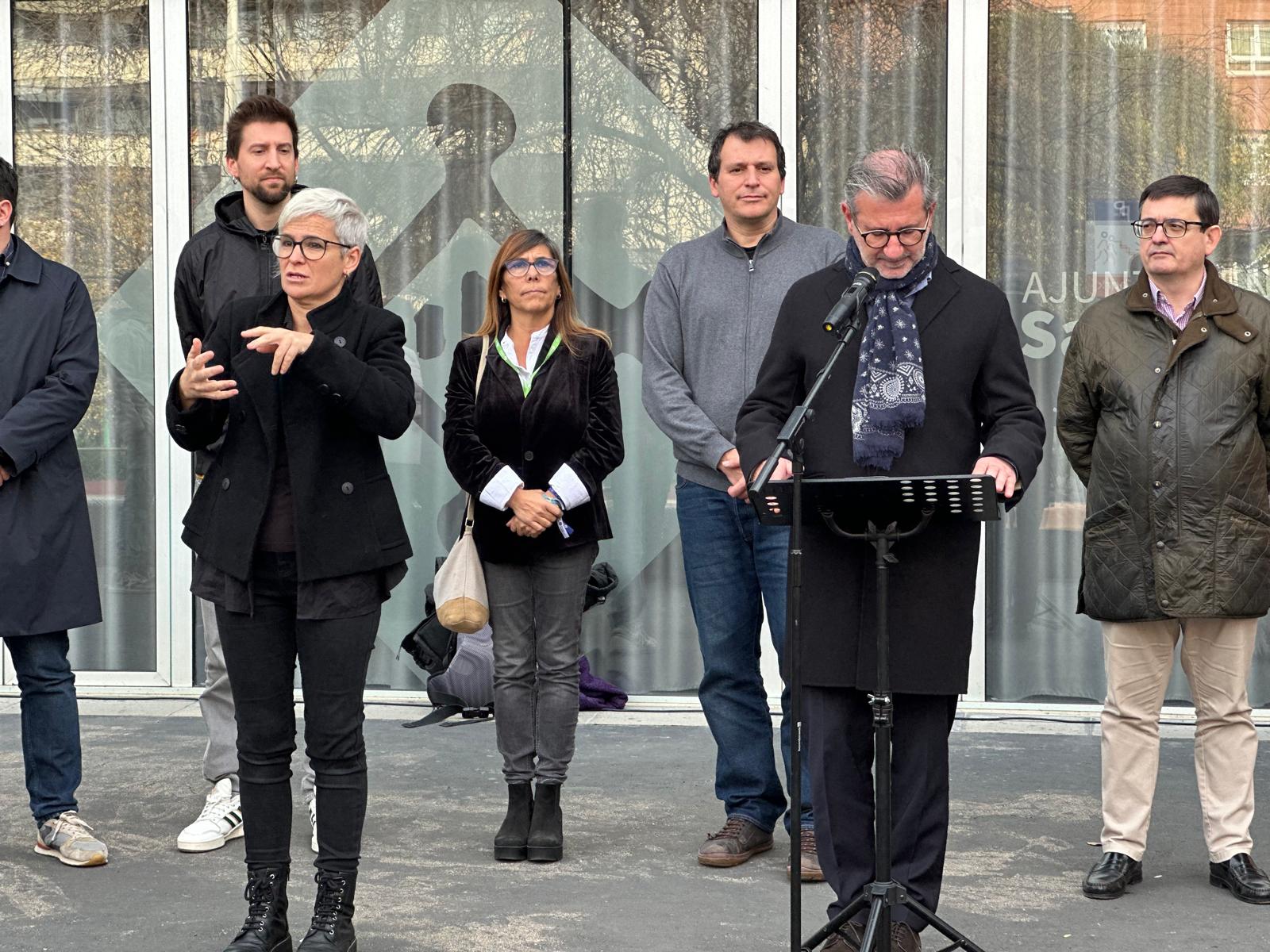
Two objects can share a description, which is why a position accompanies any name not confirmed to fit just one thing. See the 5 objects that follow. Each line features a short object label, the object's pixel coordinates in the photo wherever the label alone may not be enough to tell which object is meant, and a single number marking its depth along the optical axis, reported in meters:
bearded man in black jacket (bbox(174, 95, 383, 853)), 5.27
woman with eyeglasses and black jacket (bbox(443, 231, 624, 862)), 5.23
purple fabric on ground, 7.50
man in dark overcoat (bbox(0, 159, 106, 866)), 5.13
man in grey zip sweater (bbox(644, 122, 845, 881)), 5.14
